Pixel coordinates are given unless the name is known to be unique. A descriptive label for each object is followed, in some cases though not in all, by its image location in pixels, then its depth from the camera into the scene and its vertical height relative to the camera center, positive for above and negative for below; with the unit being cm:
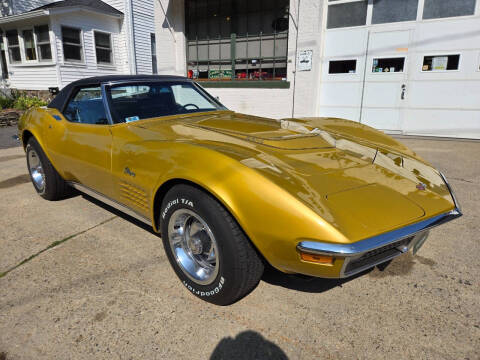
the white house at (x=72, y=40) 1348 +185
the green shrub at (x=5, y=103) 1222 -64
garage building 774 +72
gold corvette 172 -58
